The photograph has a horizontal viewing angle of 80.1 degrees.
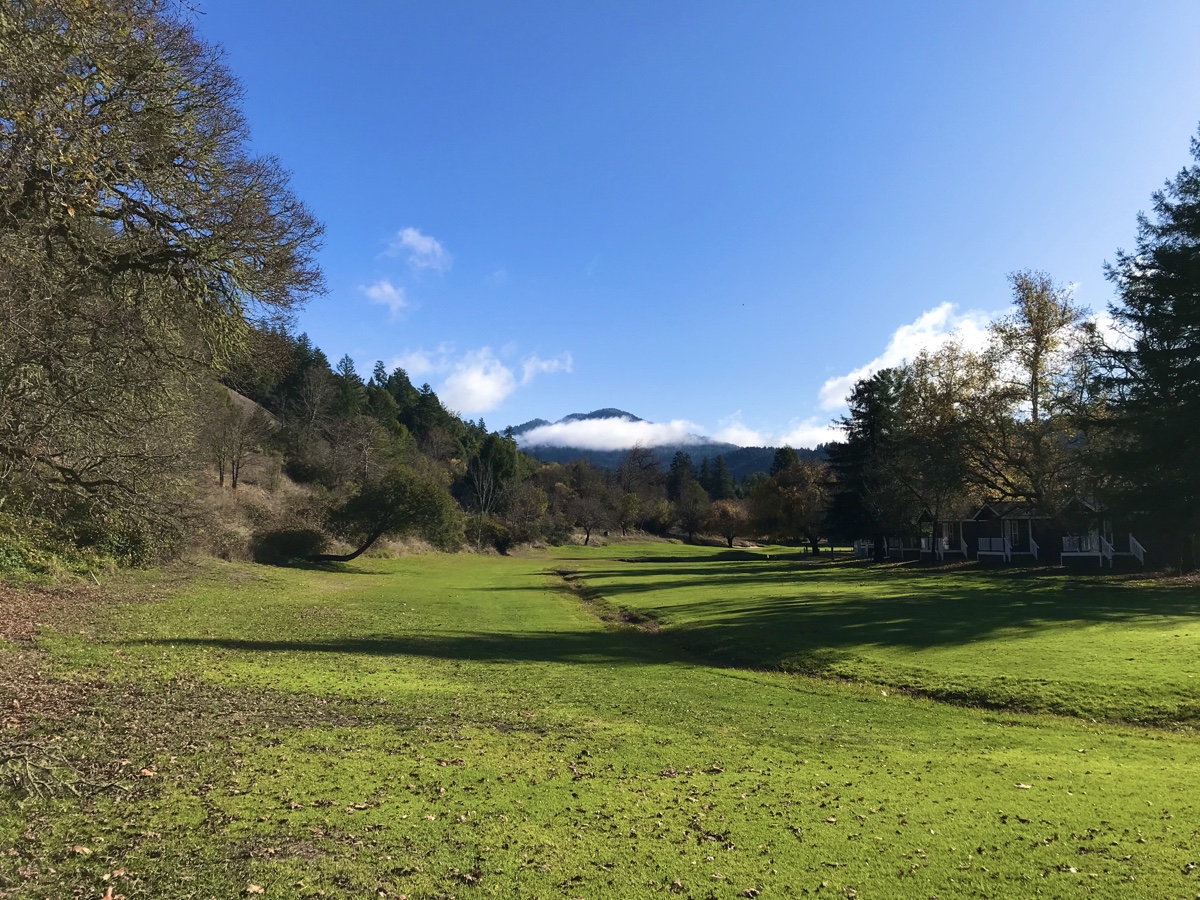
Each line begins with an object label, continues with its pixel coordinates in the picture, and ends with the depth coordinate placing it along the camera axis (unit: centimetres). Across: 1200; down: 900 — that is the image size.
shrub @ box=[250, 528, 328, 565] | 5272
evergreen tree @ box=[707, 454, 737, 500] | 15700
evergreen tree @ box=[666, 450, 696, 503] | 15820
